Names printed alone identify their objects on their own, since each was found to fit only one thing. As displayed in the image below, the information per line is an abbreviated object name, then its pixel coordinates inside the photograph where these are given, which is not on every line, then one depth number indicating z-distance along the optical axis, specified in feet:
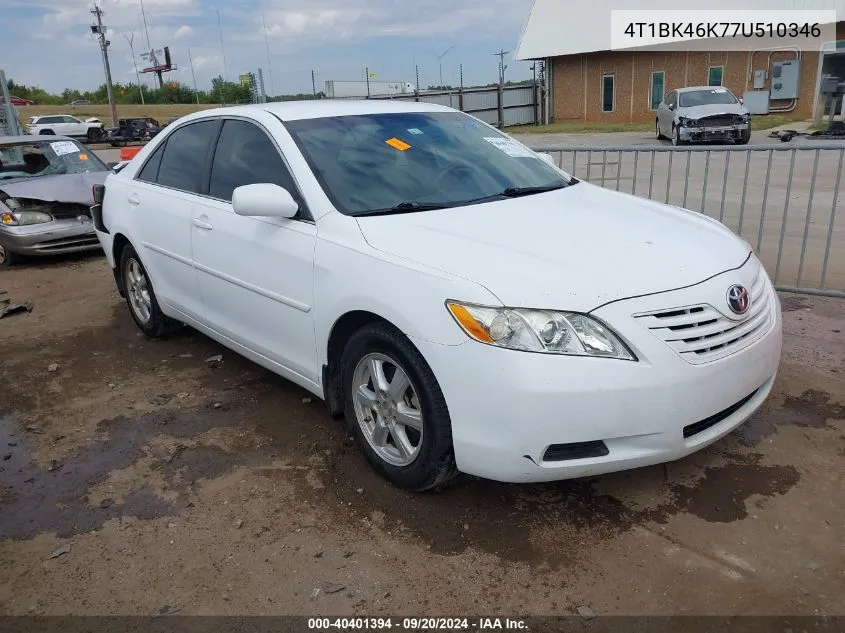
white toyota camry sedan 8.50
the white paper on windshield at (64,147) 31.17
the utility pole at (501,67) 110.63
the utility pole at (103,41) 139.03
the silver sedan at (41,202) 27.86
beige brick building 88.79
